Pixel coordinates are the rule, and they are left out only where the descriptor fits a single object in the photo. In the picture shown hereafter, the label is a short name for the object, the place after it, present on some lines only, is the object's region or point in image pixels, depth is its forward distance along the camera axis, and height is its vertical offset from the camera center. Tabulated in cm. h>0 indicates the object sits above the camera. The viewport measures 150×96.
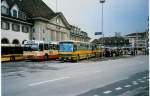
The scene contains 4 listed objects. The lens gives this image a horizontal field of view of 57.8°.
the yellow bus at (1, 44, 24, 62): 1535 -60
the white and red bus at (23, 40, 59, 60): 1633 -37
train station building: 2082 +438
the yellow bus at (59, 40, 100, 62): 1569 -39
